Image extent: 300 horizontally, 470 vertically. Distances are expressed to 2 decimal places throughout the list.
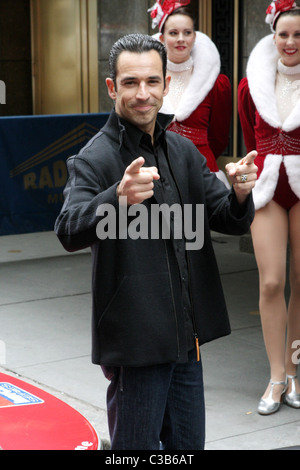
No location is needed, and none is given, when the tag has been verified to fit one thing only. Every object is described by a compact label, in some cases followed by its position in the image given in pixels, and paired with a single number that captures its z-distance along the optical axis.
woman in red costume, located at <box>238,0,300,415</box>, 4.49
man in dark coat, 2.66
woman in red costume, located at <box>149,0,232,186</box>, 5.08
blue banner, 8.58
